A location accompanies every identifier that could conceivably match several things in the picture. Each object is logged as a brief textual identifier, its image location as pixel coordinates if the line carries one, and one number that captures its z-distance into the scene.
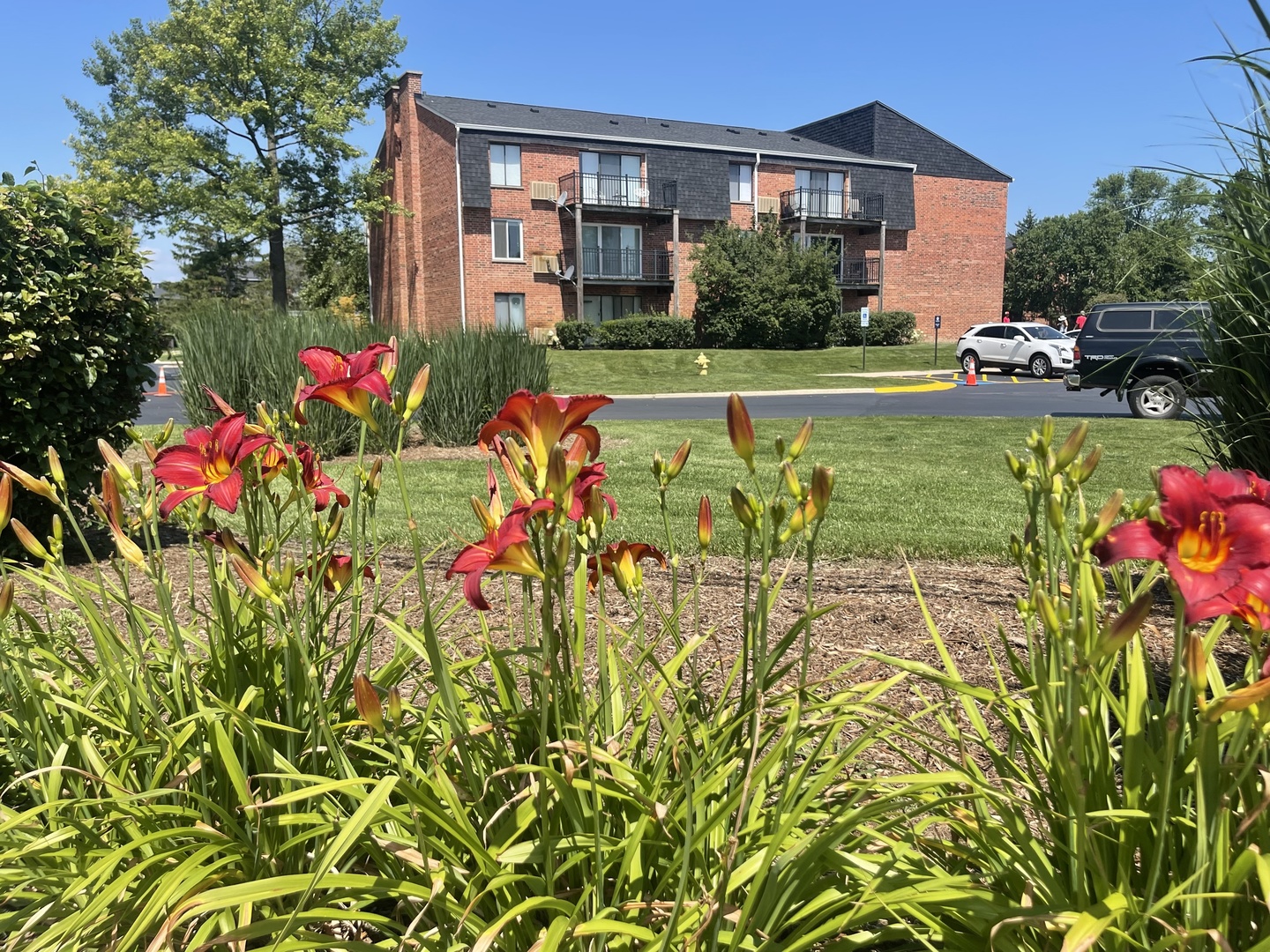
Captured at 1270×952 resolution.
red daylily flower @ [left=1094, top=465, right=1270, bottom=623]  1.08
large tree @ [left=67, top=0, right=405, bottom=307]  32.47
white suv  26.00
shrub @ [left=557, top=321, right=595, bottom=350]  31.45
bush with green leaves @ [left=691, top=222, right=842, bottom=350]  32.34
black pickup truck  13.27
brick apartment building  32.31
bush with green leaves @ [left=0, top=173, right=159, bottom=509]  4.55
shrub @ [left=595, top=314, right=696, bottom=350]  31.55
